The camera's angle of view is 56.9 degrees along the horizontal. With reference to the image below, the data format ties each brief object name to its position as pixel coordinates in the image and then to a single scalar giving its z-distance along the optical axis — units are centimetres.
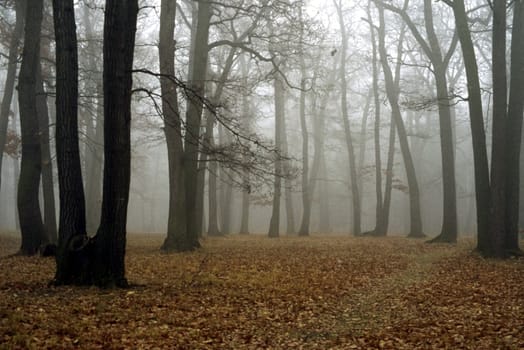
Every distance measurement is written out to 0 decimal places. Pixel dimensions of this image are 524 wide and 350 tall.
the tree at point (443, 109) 1836
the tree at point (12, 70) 1563
